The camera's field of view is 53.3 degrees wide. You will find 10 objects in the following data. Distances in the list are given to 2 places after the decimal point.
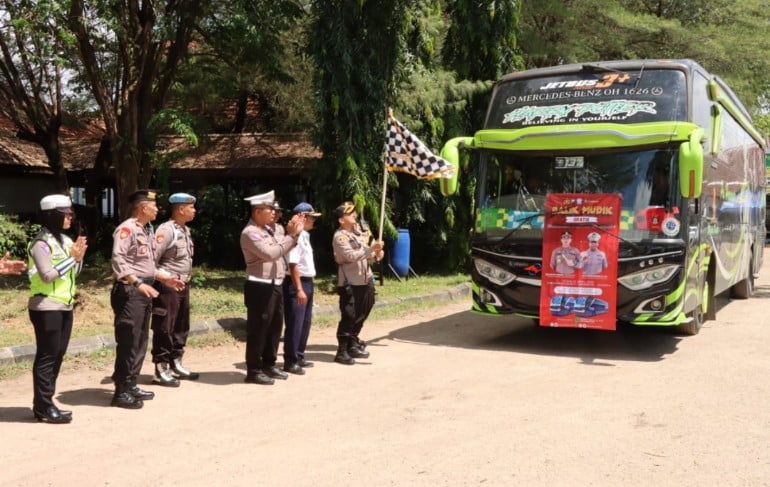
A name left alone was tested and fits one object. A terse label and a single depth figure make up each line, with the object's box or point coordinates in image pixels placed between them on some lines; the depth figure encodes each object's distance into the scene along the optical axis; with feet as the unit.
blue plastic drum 51.98
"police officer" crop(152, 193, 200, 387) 23.30
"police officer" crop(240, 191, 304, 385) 23.06
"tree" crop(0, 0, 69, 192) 56.29
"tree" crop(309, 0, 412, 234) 45.27
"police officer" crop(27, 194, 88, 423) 18.75
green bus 27.68
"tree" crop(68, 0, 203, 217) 44.47
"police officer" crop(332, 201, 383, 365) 27.07
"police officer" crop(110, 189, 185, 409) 20.36
